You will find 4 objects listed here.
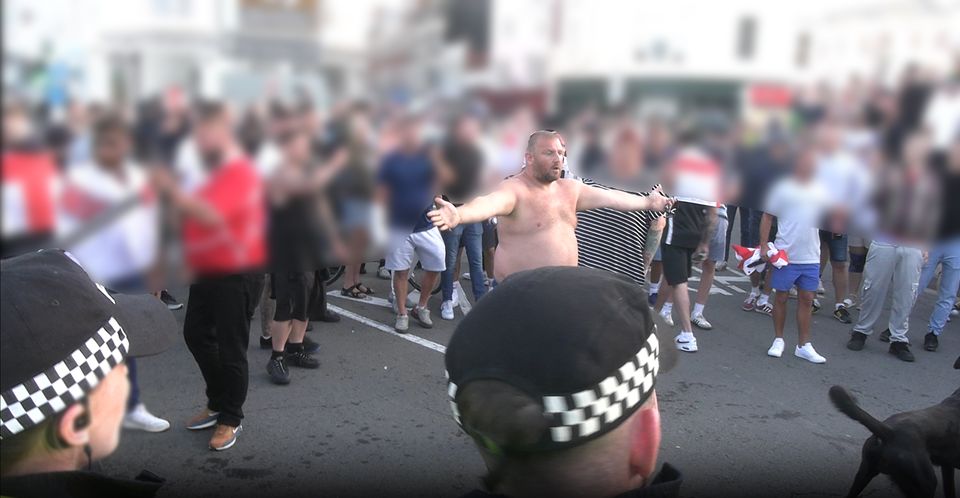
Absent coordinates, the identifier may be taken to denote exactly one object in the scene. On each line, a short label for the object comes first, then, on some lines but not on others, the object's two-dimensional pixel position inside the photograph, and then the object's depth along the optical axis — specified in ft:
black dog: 8.44
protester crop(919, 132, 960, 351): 18.10
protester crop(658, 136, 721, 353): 17.06
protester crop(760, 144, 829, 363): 16.71
